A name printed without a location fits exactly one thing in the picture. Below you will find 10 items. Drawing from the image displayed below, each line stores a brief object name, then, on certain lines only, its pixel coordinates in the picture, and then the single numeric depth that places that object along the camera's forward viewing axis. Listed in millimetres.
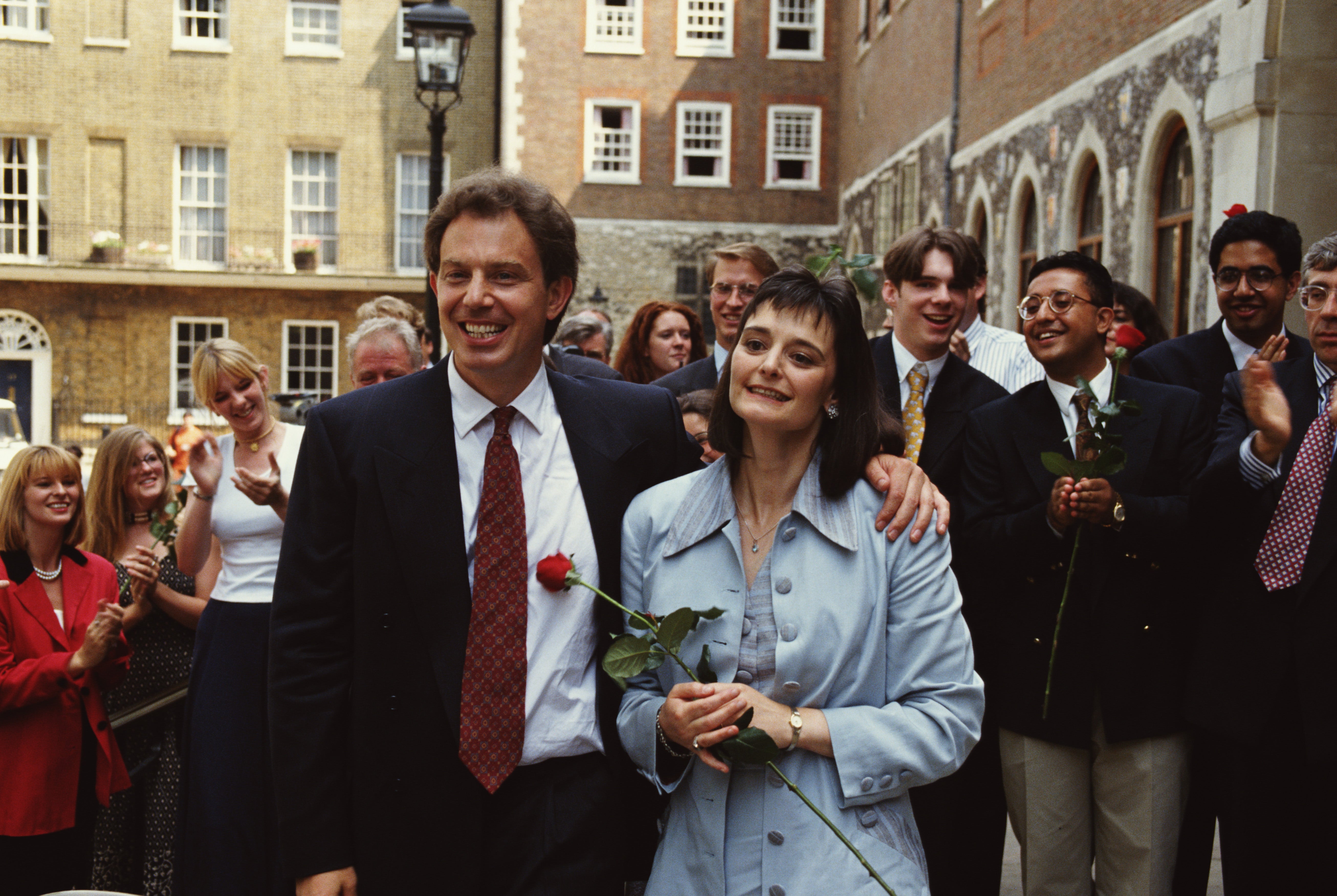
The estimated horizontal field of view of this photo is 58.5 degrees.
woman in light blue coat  2121
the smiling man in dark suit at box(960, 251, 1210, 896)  3195
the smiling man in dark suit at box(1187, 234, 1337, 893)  3020
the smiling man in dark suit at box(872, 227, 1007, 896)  3627
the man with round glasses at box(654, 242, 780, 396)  4742
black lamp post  7809
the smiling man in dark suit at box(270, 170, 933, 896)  2207
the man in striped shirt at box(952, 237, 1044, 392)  4430
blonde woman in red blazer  3660
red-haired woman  5855
